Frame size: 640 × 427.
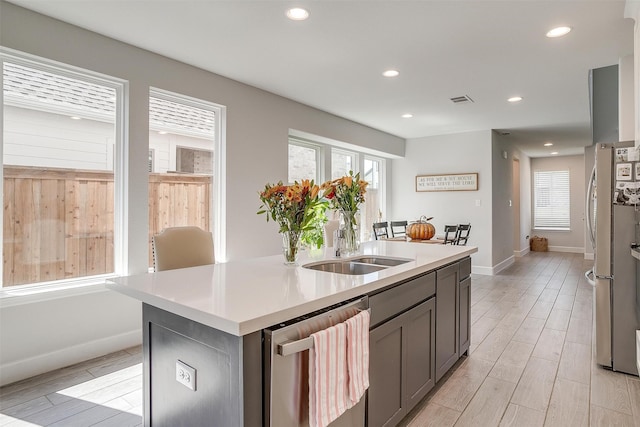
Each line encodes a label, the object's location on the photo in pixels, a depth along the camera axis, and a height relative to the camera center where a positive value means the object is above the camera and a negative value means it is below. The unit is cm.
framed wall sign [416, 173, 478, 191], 653 +59
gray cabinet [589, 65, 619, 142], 388 +145
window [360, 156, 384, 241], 698 +35
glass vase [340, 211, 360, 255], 229 -11
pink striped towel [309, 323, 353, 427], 124 -57
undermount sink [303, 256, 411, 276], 214 -31
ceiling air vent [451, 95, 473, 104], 451 +144
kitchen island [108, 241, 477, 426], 111 -37
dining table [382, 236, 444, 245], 476 -37
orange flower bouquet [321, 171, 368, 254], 230 +7
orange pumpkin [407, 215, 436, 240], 473 -23
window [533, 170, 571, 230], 959 +36
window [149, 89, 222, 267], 339 +52
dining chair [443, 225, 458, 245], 543 -38
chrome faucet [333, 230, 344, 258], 227 -18
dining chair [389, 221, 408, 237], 637 -32
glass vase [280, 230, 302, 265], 197 -17
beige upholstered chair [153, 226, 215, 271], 216 -22
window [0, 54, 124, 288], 261 +31
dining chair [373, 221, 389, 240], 593 -27
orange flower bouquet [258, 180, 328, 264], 188 +4
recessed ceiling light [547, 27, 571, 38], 276 +140
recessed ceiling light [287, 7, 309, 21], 249 +140
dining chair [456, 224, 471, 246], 574 -37
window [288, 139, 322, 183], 532 +80
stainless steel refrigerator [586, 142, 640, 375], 255 -29
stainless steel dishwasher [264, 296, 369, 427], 114 -50
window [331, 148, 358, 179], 623 +91
